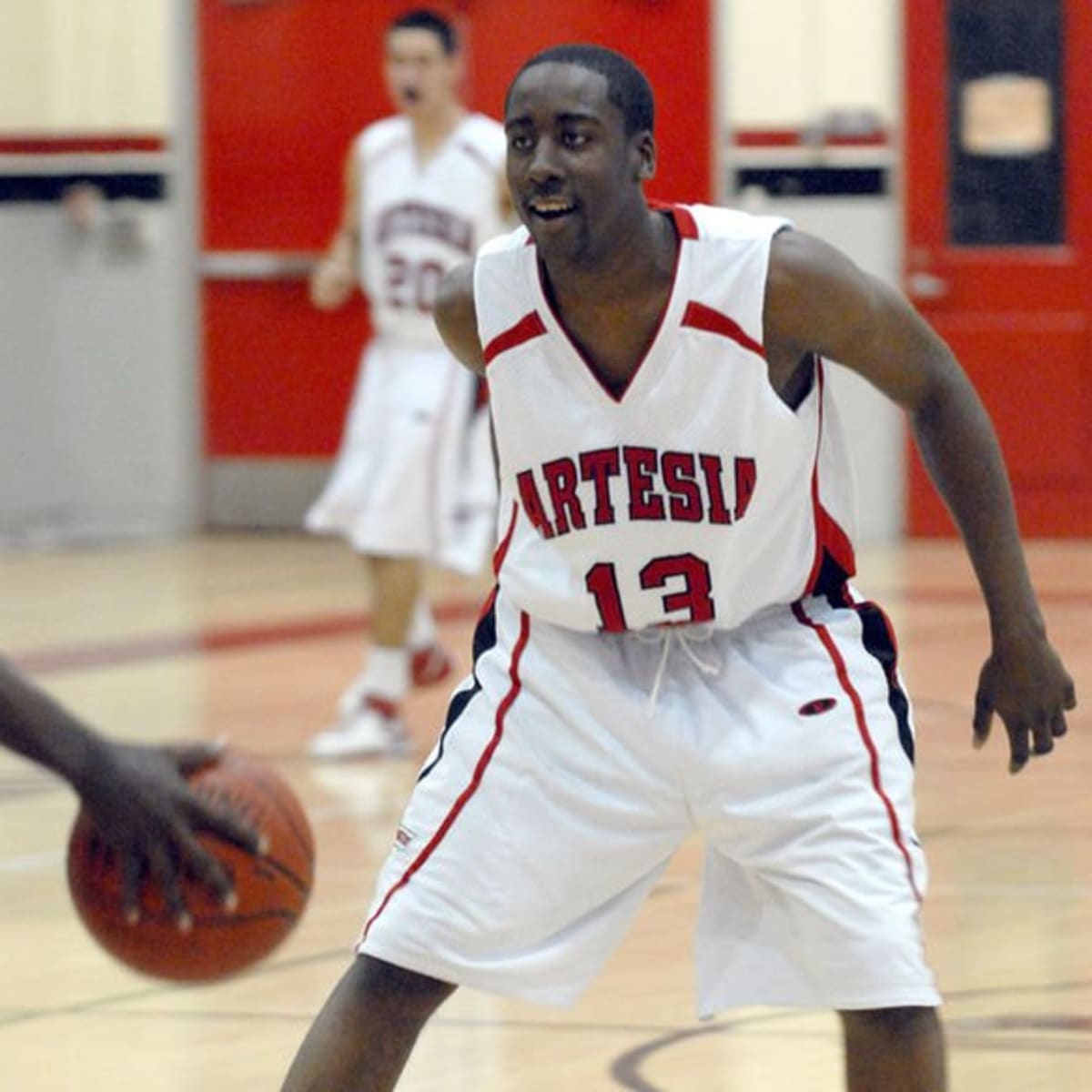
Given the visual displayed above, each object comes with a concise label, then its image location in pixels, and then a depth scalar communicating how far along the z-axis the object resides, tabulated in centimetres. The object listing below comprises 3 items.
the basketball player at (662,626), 806
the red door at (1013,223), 2767
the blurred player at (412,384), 1777
